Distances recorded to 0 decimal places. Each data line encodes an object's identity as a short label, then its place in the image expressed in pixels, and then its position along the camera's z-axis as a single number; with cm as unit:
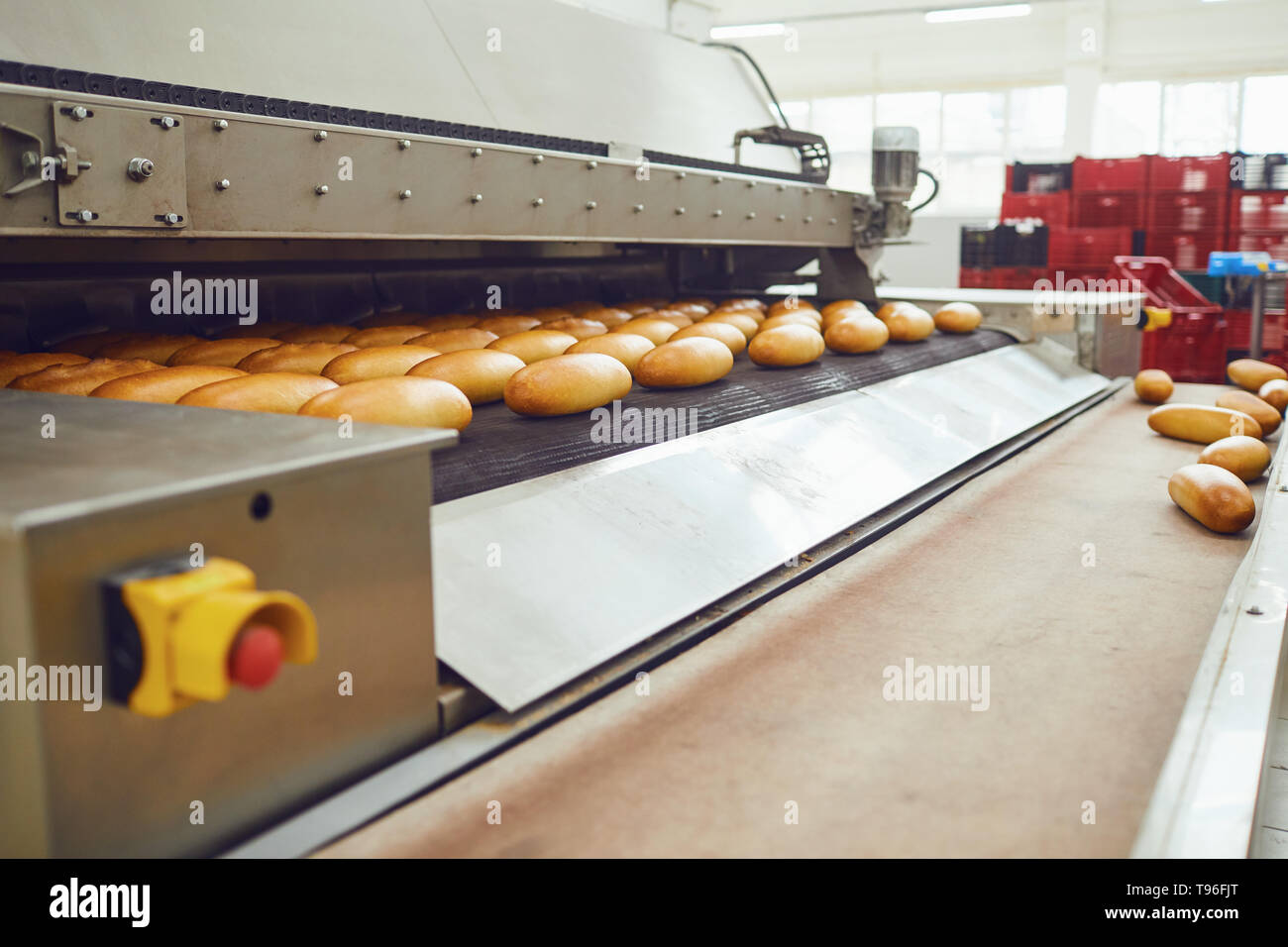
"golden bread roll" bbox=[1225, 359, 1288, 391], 304
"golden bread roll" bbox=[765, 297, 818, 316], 269
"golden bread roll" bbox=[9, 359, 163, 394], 130
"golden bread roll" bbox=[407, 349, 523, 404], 153
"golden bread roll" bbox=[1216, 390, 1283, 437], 241
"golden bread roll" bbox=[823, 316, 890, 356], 240
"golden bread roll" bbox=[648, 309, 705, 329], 230
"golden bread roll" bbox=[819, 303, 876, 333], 252
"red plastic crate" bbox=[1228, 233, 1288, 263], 636
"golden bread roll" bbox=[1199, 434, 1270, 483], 194
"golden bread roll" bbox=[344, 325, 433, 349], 180
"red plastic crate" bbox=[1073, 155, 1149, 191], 668
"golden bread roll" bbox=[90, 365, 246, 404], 124
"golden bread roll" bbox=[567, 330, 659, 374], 181
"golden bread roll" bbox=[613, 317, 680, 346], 202
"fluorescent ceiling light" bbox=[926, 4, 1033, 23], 898
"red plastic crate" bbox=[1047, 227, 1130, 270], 649
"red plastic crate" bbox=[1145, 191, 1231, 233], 647
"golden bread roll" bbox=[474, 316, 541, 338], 201
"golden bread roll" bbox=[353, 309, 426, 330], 209
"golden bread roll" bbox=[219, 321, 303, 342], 182
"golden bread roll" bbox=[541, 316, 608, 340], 203
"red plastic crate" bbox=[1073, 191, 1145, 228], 672
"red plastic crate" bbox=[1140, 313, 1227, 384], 569
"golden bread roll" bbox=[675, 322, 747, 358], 206
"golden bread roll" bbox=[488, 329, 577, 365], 177
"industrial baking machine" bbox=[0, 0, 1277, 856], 61
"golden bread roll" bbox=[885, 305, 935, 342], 267
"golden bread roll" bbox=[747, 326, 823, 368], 214
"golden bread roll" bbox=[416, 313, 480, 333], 201
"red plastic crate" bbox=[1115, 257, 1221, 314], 543
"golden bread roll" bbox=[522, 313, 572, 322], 220
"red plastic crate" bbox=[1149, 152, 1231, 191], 644
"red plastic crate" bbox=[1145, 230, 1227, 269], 655
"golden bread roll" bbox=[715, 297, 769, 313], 267
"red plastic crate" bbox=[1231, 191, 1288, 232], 629
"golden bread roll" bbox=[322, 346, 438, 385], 151
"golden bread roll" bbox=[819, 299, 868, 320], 266
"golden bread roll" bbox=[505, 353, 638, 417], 151
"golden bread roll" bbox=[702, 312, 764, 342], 235
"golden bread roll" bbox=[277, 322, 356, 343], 181
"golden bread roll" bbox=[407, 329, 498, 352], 179
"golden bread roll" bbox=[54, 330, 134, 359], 160
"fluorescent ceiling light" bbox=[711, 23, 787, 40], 948
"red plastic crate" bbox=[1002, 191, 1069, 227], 690
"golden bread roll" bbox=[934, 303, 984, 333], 296
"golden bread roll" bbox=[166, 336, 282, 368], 156
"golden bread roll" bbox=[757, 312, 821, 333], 234
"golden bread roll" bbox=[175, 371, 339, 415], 123
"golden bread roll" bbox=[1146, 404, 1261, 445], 230
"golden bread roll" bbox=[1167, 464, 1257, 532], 162
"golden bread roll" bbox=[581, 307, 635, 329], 226
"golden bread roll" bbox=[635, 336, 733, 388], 179
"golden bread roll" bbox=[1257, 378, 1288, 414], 269
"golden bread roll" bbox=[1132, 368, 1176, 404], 297
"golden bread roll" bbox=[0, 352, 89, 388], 135
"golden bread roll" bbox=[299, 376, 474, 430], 122
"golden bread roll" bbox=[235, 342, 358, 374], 154
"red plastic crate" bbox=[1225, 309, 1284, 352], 577
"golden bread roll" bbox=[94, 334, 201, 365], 156
